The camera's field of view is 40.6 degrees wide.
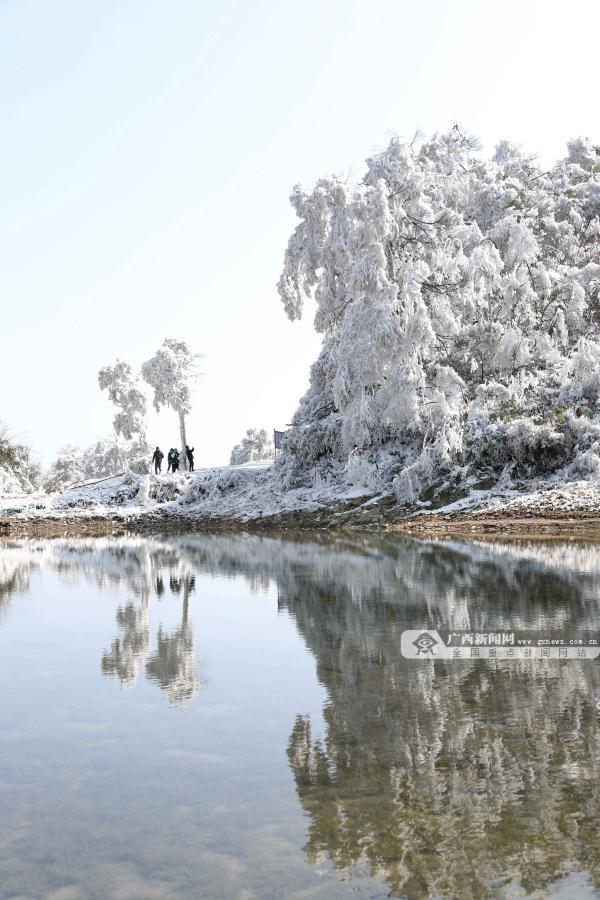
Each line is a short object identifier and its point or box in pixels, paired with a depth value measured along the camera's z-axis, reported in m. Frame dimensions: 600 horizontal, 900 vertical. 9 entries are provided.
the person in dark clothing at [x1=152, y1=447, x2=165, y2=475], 47.91
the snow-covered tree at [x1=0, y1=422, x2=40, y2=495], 51.28
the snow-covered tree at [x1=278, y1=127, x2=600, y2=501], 30.89
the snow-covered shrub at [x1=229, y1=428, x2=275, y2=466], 84.25
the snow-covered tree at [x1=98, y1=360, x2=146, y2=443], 68.15
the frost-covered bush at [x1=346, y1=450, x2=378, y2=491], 32.44
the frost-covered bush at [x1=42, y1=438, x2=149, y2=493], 70.12
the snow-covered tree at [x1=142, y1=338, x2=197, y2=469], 61.44
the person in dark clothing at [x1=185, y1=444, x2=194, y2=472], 50.12
